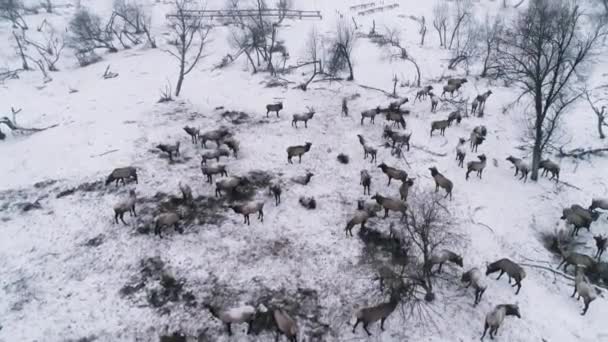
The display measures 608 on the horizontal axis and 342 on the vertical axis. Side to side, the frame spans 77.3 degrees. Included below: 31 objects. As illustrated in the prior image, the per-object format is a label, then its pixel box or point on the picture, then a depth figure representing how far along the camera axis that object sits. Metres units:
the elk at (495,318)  12.73
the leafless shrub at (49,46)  42.47
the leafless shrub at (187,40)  43.78
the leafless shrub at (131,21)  49.16
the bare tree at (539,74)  20.22
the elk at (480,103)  28.86
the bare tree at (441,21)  46.38
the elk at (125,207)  17.34
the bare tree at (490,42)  36.41
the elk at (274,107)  28.58
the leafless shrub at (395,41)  40.66
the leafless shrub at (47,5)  54.81
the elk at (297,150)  22.73
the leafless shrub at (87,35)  45.81
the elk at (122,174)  19.94
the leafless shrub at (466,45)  39.72
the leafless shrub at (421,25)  47.15
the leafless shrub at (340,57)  37.09
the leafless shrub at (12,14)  48.36
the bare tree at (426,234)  13.32
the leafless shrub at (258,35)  40.30
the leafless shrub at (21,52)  40.72
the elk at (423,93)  31.34
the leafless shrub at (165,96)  31.19
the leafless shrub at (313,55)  35.72
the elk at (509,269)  14.71
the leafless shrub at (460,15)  45.69
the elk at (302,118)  27.30
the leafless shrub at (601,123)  24.69
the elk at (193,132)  24.80
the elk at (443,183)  20.14
